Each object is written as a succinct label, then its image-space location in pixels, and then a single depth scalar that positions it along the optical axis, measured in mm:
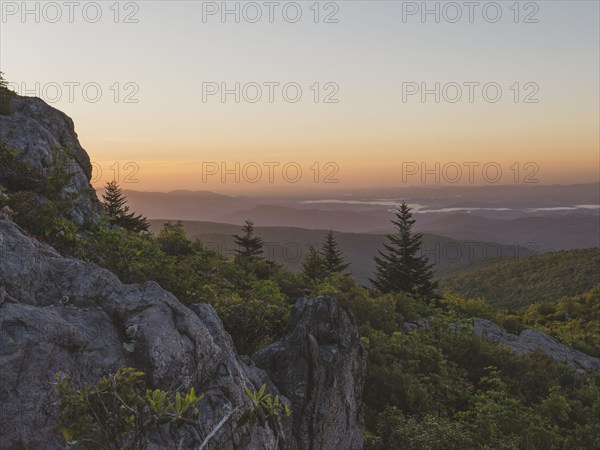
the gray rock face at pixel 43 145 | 13028
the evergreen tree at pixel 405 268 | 30295
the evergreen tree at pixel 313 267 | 25689
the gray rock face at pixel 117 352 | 5309
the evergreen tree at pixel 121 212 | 26656
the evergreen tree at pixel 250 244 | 33062
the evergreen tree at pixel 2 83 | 17728
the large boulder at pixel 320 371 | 8938
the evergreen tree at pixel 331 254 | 40688
